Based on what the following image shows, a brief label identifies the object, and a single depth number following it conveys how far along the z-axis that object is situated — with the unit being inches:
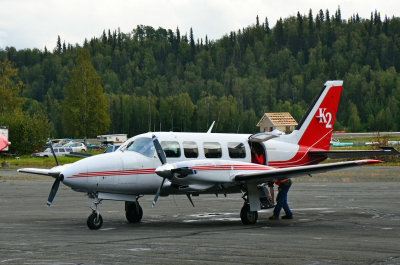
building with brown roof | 5418.3
